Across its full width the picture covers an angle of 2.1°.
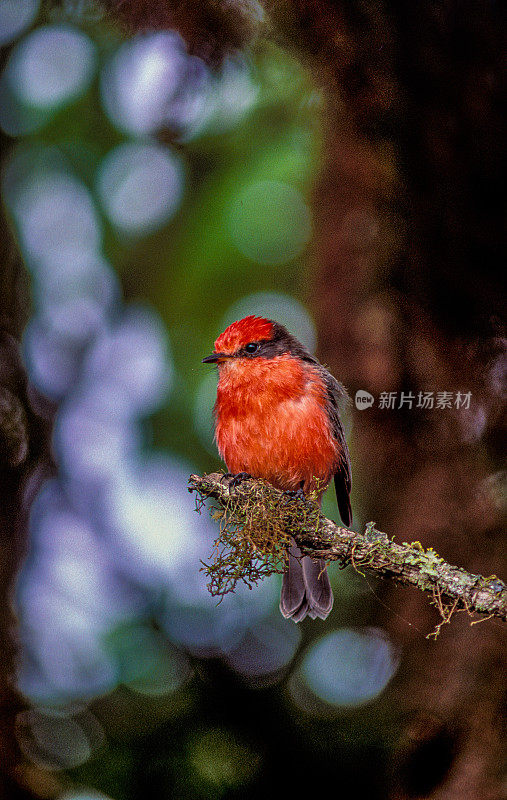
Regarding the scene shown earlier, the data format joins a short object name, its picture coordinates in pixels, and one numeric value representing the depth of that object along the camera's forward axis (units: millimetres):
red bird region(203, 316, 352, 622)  5305
